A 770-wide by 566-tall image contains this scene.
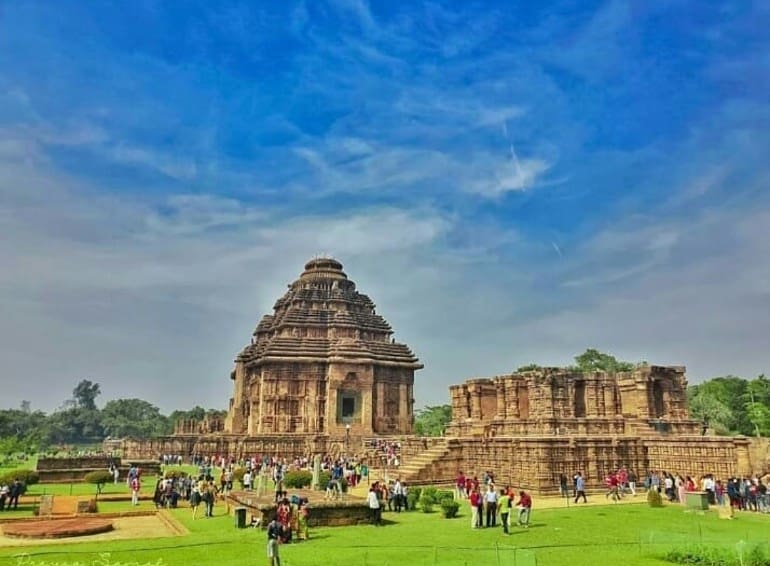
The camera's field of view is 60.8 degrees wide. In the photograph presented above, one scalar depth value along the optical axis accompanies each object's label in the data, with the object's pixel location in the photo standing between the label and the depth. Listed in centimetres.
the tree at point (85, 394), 14388
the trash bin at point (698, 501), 2111
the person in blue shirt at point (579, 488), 2331
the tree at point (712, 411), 5647
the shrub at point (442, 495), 2189
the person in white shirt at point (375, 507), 1878
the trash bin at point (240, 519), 1834
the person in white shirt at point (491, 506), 1800
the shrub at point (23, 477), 2584
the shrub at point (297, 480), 2933
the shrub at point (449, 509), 1986
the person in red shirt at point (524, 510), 1811
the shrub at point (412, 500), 2214
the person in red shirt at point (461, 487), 2561
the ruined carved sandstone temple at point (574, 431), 2566
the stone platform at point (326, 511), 1803
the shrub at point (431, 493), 2232
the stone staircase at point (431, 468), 2917
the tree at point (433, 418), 7969
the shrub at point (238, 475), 3217
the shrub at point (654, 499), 2191
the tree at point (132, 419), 11306
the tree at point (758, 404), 5141
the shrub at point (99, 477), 3143
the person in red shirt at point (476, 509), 1773
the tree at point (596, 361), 6925
